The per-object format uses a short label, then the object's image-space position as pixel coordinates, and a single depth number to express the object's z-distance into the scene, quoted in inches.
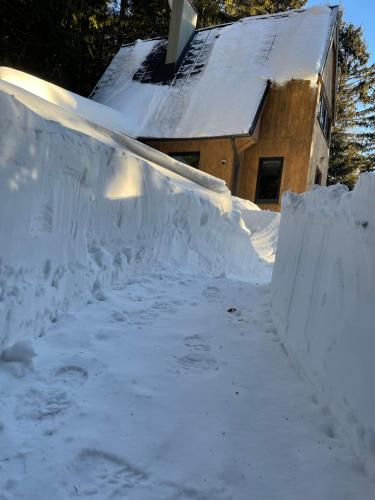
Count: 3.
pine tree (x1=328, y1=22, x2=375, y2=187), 947.3
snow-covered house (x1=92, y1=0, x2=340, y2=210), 509.7
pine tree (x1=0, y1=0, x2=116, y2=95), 631.2
